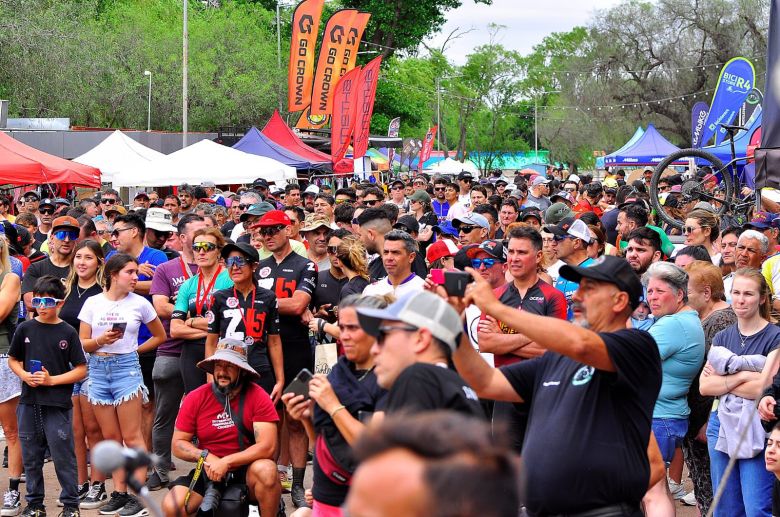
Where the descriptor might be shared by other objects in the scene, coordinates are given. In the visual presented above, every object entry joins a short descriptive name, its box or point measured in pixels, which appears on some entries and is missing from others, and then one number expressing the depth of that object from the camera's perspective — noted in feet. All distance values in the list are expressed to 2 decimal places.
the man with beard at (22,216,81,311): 30.09
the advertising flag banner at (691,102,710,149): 89.00
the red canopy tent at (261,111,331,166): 106.32
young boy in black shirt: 25.67
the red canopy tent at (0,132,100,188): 61.00
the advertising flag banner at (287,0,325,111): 101.60
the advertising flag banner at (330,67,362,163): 89.16
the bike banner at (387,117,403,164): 138.41
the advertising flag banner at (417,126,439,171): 150.39
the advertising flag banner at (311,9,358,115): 100.17
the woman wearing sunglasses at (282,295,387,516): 16.11
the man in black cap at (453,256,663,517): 13.30
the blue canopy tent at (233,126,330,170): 98.89
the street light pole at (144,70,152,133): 143.70
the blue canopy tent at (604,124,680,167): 121.49
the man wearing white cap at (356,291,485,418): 12.24
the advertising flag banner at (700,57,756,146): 53.88
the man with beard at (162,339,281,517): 22.85
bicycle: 42.22
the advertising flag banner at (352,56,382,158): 90.43
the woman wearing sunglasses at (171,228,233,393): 27.68
